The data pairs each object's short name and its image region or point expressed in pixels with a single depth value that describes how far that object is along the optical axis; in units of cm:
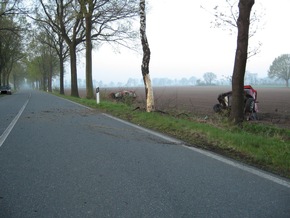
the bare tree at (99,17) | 2327
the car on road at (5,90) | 4911
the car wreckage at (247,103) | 1363
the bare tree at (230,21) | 1095
